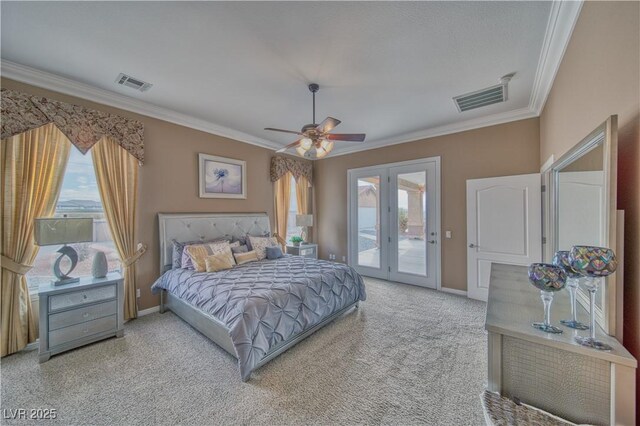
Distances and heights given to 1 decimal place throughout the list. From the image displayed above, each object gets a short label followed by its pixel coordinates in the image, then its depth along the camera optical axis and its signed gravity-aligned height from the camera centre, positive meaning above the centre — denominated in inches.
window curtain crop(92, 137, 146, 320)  119.1 +7.1
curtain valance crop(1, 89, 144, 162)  94.7 +40.8
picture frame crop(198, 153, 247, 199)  158.9 +25.3
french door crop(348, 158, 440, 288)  174.2 -6.1
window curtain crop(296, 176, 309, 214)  224.8 +18.3
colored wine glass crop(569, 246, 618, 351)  38.1 -8.5
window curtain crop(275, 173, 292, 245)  206.8 +9.9
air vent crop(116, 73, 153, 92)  105.5 +59.2
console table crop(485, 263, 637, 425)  35.0 -25.7
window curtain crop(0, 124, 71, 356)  94.4 -0.3
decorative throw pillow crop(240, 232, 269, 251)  160.7 -18.6
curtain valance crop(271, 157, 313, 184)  200.8 +40.8
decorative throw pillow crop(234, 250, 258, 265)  144.5 -26.7
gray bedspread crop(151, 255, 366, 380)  83.0 -34.7
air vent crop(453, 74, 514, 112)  114.0 +60.2
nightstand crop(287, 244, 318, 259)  197.0 -30.4
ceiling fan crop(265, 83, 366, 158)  105.4 +34.4
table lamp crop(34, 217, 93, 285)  92.9 -8.9
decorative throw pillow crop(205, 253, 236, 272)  126.5 -26.3
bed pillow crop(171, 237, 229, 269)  134.4 -22.7
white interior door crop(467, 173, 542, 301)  131.3 -5.9
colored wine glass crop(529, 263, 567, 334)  44.0 -12.5
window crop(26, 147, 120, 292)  105.7 -1.1
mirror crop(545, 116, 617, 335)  42.9 +3.5
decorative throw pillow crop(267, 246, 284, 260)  158.2 -26.1
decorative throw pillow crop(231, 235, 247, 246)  161.6 -18.0
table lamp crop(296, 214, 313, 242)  205.7 -5.5
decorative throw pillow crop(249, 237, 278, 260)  157.1 -21.0
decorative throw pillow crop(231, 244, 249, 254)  149.6 -22.6
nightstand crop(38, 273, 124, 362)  91.7 -41.0
